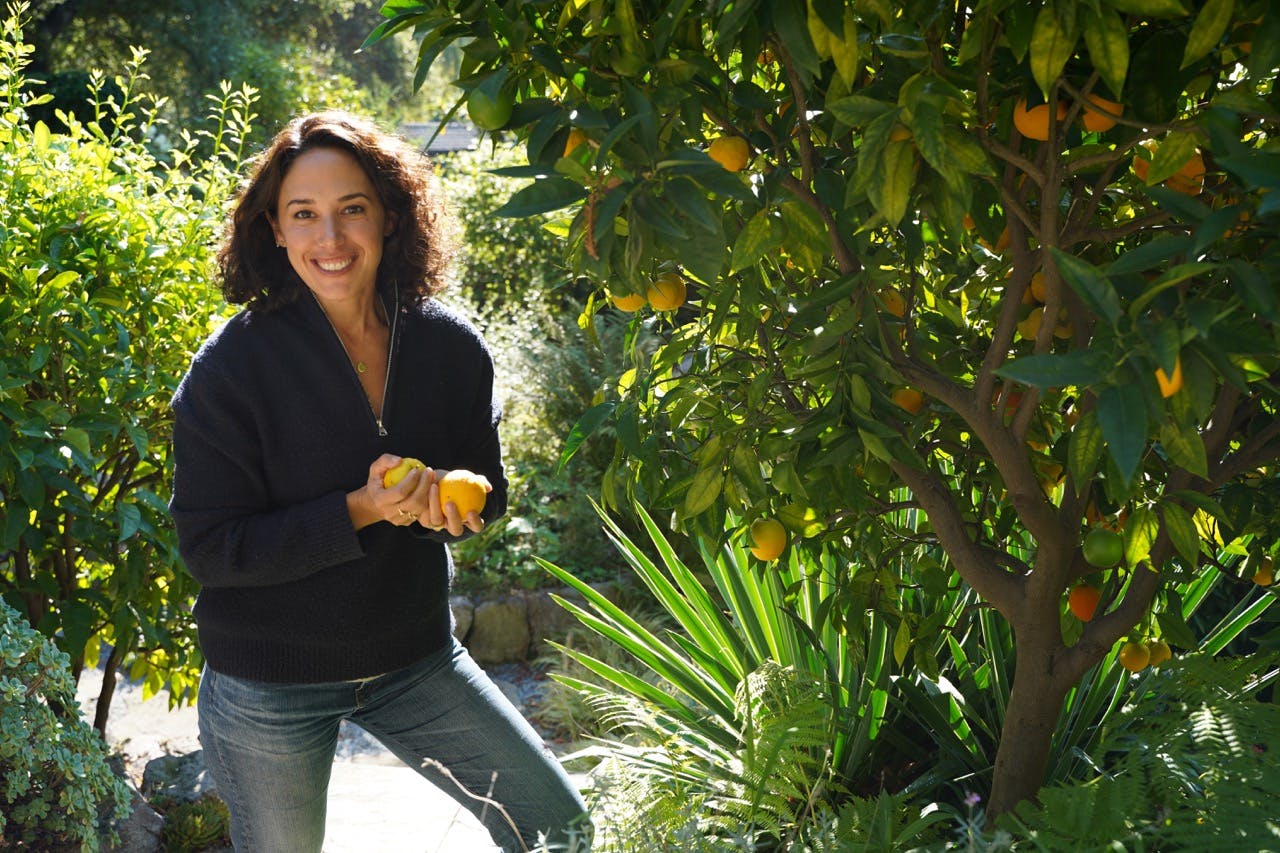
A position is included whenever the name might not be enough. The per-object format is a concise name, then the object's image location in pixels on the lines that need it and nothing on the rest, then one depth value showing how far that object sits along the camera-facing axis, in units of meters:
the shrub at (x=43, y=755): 2.39
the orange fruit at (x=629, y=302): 1.52
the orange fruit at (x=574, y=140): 1.32
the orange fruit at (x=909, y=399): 1.83
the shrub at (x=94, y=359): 2.72
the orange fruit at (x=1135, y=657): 1.92
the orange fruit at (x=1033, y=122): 1.38
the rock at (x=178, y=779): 3.39
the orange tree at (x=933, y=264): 1.11
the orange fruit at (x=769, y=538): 1.80
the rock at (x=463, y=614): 5.25
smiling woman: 2.05
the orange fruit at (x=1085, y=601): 1.77
